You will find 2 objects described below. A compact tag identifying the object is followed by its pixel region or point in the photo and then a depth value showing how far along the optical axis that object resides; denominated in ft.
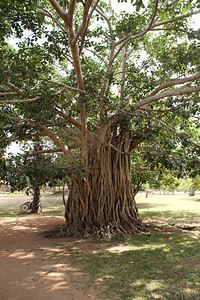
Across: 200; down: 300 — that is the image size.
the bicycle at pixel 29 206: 38.58
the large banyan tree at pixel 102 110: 16.61
